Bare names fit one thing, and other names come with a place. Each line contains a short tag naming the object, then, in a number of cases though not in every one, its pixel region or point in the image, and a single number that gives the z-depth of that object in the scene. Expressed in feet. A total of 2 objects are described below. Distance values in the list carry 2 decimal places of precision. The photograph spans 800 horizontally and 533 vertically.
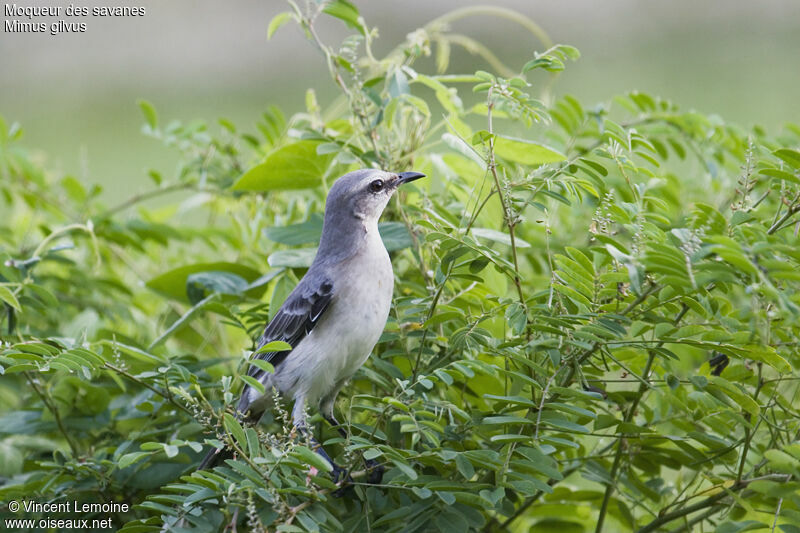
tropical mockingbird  17.75
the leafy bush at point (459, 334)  13.99
